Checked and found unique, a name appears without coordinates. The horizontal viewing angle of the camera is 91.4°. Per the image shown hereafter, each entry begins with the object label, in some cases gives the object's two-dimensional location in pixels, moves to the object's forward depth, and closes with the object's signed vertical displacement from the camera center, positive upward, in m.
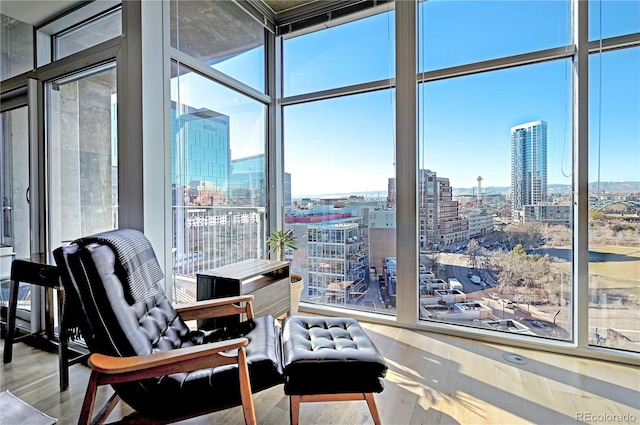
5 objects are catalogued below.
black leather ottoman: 1.52 -0.82
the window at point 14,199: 2.76 +0.11
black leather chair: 1.34 -0.65
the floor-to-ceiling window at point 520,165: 2.35 +0.36
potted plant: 3.21 -0.42
